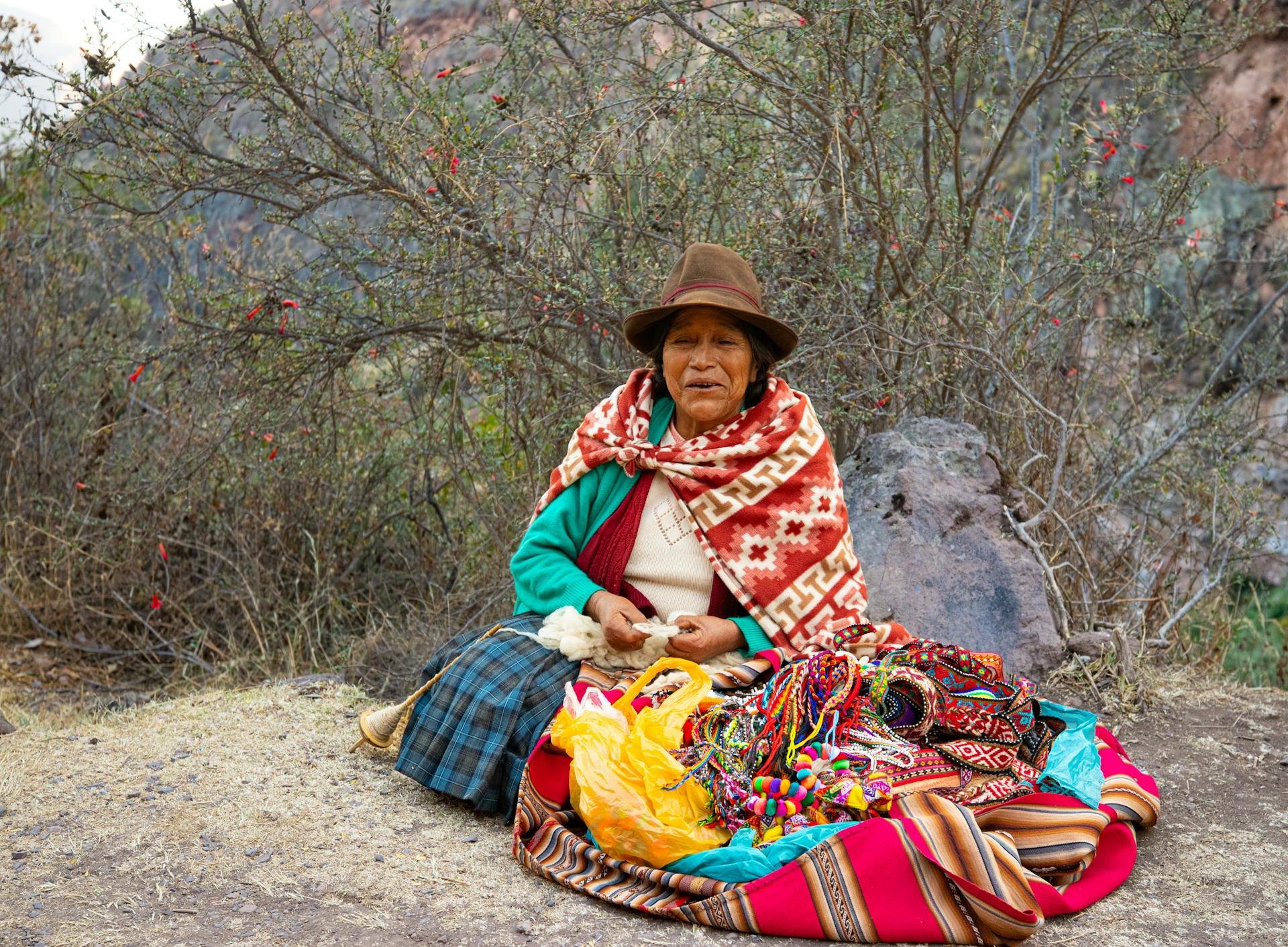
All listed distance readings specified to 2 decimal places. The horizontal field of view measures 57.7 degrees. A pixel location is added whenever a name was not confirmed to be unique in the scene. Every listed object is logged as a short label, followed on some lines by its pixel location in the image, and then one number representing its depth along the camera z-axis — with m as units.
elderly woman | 3.32
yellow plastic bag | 2.72
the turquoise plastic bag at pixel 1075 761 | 2.98
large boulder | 4.22
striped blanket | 2.46
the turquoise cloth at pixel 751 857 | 2.61
